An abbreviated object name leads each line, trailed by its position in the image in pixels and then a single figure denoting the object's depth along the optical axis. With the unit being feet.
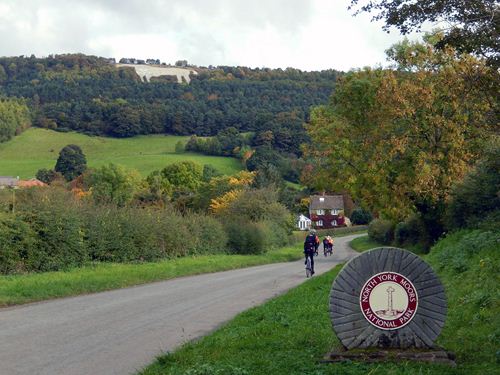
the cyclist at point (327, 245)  172.39
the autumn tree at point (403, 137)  104.12
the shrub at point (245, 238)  163.73
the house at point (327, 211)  384.88
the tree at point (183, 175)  311.68
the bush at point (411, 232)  119.96
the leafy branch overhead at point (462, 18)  33.37
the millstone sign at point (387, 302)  29.43
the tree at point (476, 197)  79.15
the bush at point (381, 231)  178.11
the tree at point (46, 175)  321.99
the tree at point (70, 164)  332.68
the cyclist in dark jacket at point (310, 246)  92.02
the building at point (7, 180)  261.11
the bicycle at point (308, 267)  92.89
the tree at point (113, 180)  275.18
